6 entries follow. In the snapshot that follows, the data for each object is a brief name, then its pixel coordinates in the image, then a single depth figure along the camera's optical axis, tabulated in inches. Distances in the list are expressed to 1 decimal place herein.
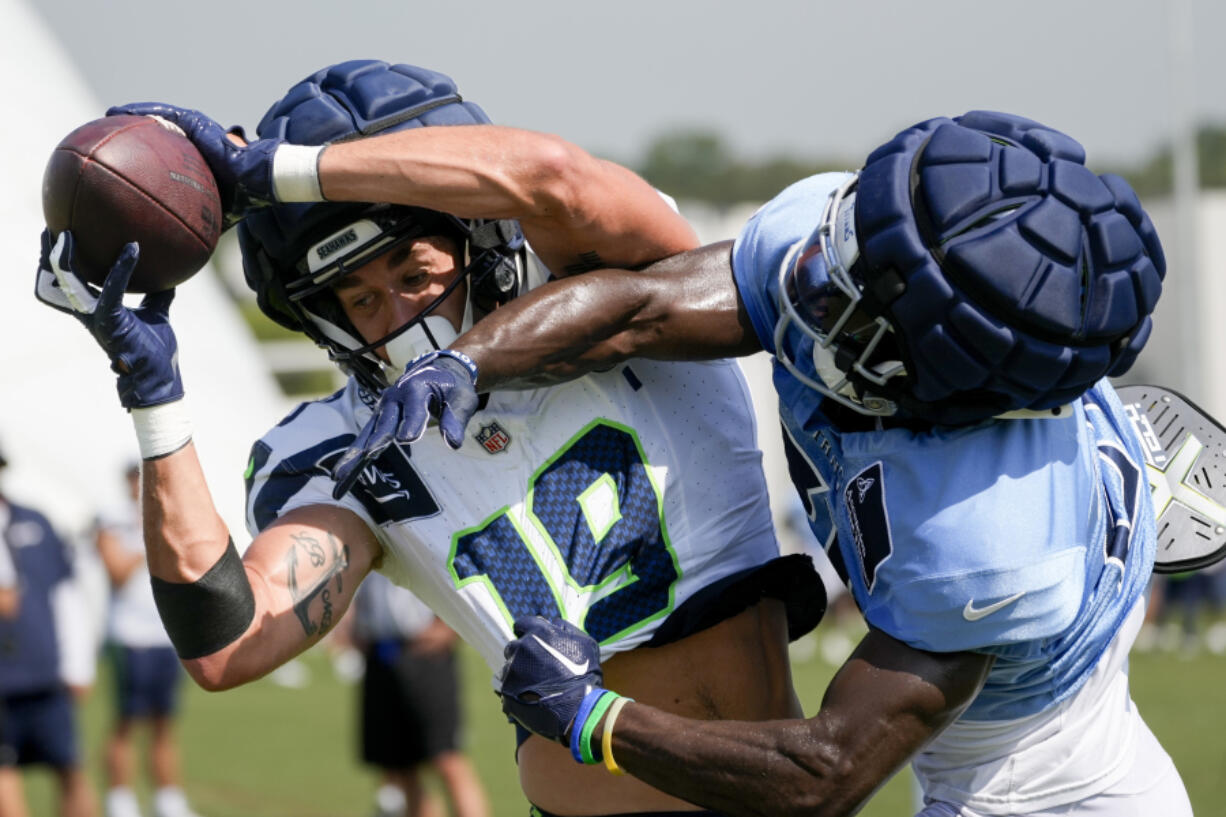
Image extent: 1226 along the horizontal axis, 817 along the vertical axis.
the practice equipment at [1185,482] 228.7
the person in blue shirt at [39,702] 560.4
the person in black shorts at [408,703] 597.9
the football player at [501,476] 212.5
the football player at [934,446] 176.2
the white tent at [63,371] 1590.8
